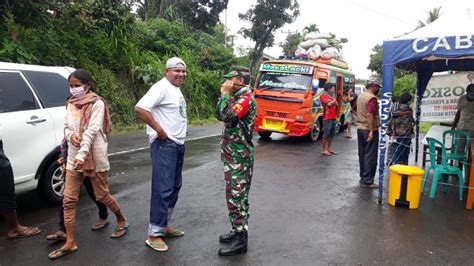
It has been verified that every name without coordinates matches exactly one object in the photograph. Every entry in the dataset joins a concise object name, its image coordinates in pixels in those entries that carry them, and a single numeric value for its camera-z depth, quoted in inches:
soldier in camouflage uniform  144.6
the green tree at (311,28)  1734.1
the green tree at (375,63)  1682.6
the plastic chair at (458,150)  257.4
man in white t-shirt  148.1
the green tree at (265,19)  1122.7
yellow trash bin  217.0
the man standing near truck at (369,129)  263.6
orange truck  440.8
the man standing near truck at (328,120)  394.6
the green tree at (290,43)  1491.1
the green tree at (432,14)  1287.5
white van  181.2
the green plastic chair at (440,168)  241.3
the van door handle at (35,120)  187.2
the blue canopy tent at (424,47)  201.2
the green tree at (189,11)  992.2
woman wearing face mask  149.9
